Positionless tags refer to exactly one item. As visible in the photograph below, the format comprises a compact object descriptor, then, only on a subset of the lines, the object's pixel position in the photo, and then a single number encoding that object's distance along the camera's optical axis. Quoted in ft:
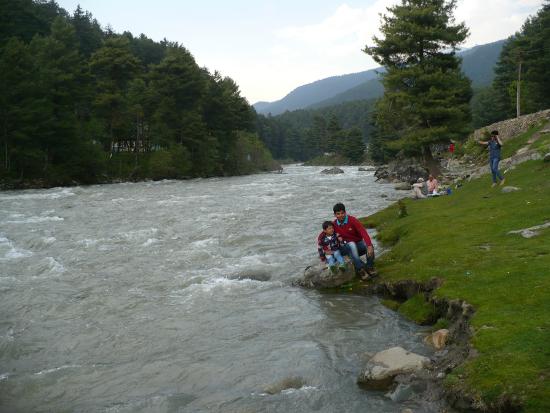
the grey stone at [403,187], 148.87
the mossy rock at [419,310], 34.53
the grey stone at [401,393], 23.82
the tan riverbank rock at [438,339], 29.40
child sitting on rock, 45.06
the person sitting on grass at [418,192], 91.25
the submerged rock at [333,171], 295.69
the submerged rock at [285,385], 26.19
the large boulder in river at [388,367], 25.63
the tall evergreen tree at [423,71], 117.80
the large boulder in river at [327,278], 45.60
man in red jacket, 45.14
